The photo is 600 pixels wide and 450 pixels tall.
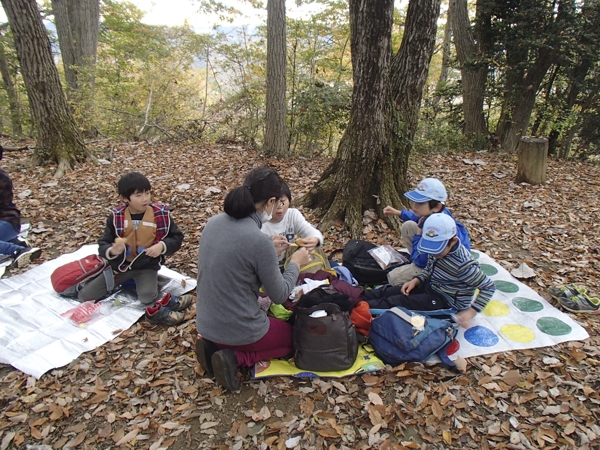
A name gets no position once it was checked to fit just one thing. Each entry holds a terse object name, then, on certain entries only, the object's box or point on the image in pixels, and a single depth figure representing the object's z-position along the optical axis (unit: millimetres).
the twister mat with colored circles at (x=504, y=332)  3068
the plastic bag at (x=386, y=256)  4144
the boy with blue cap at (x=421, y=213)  3768
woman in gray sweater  2523
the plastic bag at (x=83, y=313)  3667
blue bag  3047
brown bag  2951
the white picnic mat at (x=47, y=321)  3225
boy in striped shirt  3182
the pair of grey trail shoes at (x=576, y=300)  3672
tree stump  6906
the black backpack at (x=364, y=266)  4165
